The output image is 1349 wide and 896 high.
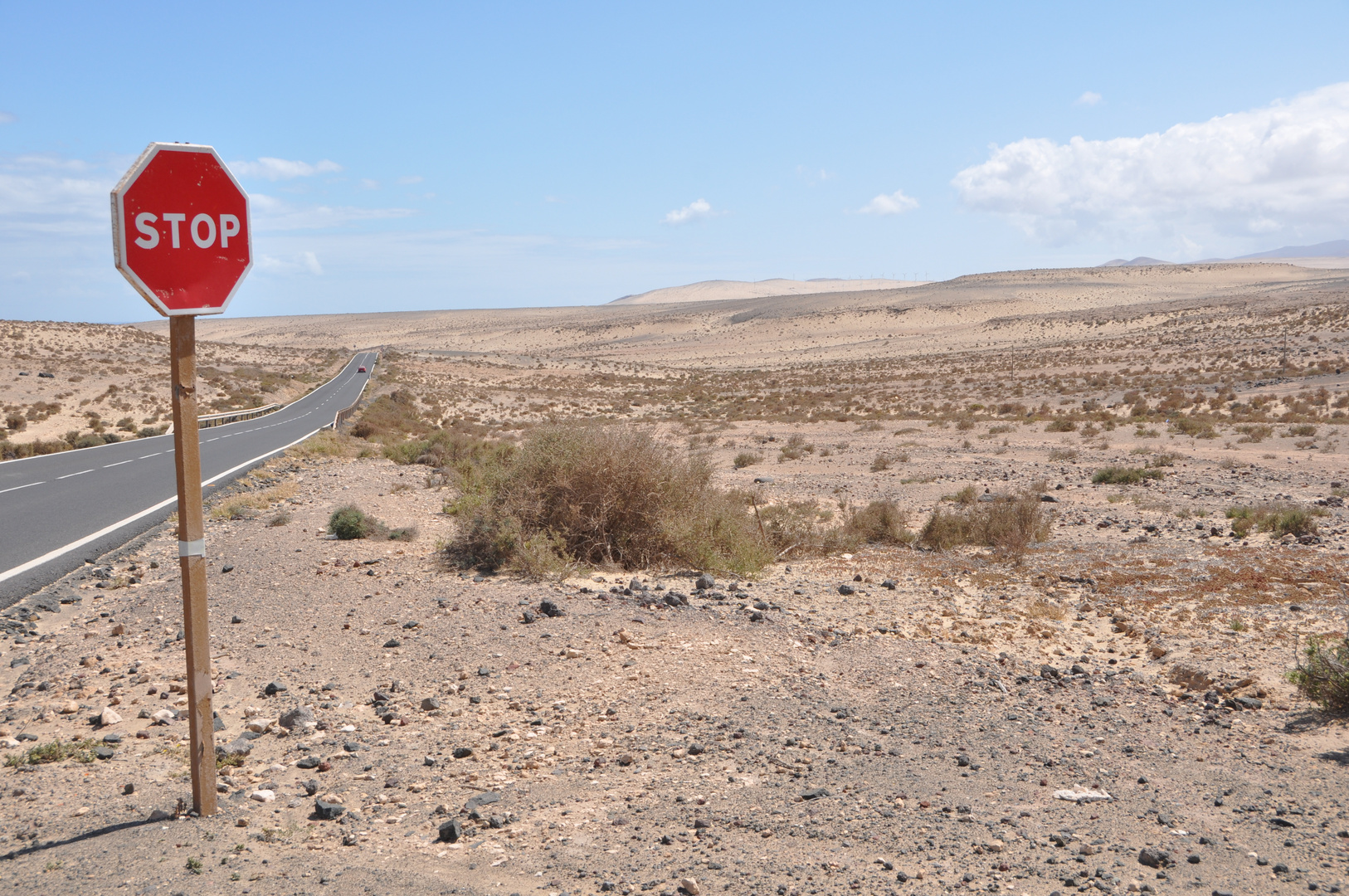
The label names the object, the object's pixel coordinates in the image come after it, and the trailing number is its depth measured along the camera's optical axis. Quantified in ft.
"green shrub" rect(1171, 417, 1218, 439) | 83.05
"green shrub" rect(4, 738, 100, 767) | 15.48
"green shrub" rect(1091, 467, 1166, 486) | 56.95
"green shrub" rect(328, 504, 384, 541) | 34.83
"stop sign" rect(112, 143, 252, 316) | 11.91
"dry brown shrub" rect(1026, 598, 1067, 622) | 27.84
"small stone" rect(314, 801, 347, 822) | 14.01
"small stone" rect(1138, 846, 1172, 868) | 12.67
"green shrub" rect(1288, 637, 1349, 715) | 18.80
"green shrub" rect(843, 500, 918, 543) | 40.60
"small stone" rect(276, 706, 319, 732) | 17.43
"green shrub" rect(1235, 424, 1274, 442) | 79.56
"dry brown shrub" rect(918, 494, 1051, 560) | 39.11
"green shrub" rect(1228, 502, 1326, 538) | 38.91
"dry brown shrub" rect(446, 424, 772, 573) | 30.71
